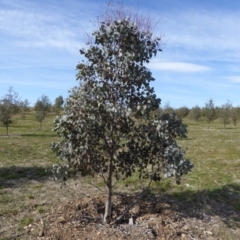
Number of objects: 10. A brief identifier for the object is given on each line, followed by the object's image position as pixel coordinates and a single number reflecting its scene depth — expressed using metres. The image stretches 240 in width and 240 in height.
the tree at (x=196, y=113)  52.72
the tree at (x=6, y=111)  27.47
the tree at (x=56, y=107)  49.56
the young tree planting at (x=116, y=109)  6.00
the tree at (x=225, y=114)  48.27
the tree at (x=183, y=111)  58.11
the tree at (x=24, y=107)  49.06
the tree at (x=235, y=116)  48.47
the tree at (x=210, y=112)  47.91
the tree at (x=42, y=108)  34.23
